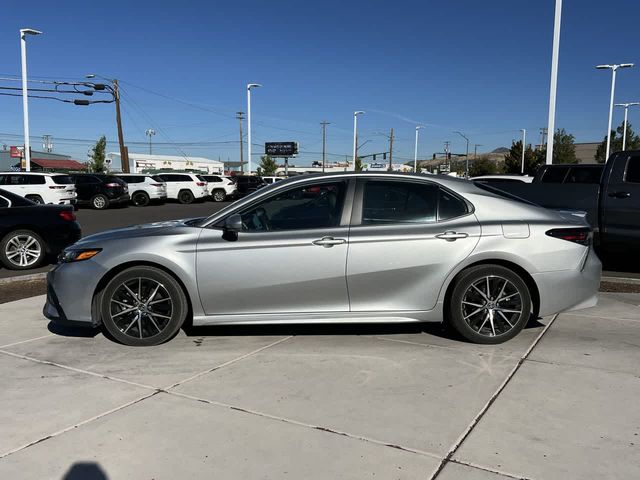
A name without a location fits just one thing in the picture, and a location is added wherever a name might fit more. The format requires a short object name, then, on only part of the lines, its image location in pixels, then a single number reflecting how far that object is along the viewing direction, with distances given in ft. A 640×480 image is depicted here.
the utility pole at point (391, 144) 264.23
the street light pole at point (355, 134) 194.97
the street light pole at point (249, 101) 140.60
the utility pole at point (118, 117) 128.98
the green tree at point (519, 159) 215.72
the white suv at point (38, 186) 62.03
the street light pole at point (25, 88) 87.49
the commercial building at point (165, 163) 372.79
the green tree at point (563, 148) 197.37
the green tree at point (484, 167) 273.54
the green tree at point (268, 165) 328.33
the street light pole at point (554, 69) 53.01
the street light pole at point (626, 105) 143.95
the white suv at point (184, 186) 100.37
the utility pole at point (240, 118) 266.73
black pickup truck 26.14
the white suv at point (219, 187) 109.70
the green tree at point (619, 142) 187.15
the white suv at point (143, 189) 91.15
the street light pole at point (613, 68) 103.60
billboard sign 330.63
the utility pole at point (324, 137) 275.39
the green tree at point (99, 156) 254.68
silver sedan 15.37
